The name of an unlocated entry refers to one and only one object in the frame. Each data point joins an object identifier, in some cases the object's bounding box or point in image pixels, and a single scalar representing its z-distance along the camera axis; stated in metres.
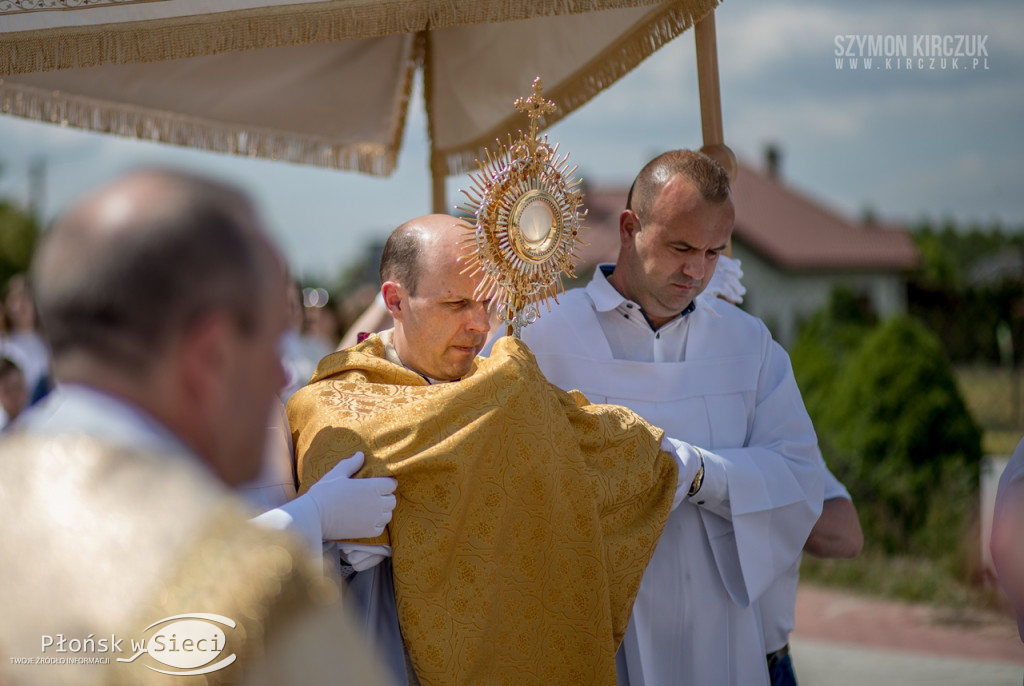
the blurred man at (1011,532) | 2.00
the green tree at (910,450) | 7.92
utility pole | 35.81
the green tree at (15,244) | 37.78
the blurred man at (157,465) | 1.12
